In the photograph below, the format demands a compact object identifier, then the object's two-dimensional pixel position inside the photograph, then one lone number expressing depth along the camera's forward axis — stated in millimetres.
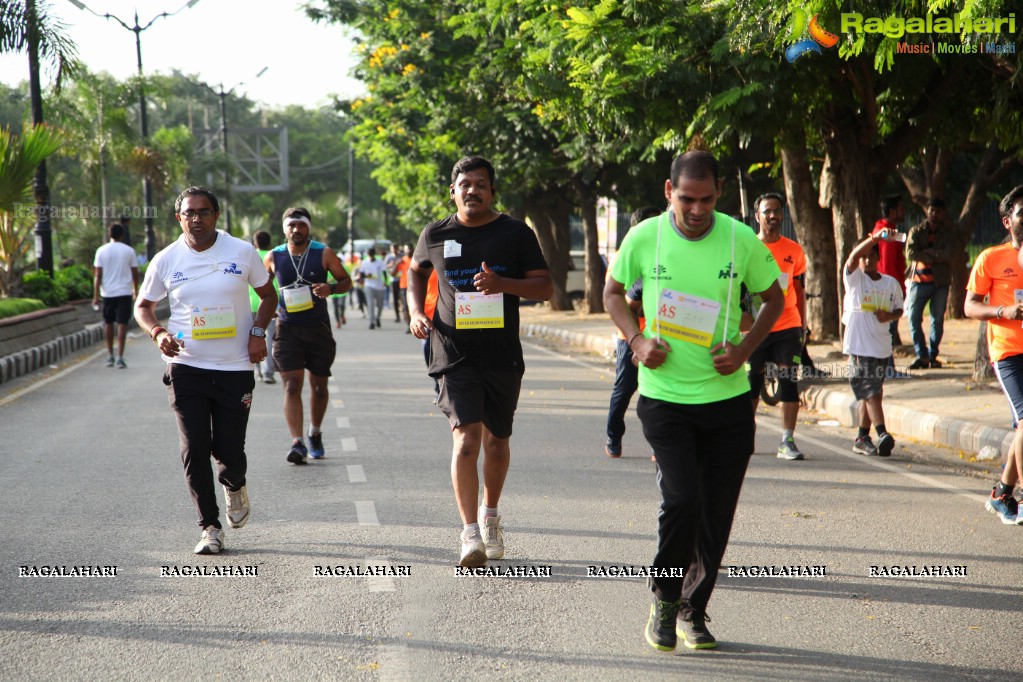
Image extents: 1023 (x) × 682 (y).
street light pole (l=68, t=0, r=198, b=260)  30141
